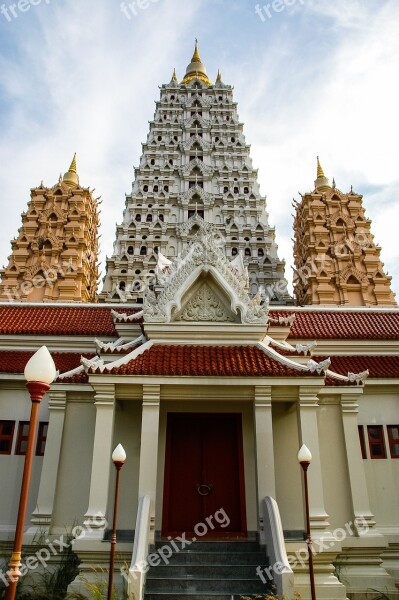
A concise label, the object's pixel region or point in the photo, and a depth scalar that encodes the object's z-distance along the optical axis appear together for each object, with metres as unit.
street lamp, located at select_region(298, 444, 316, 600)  8.80
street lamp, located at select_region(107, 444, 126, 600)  8.44
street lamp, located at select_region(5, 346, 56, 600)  5.04
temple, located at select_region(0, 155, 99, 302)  32.50
